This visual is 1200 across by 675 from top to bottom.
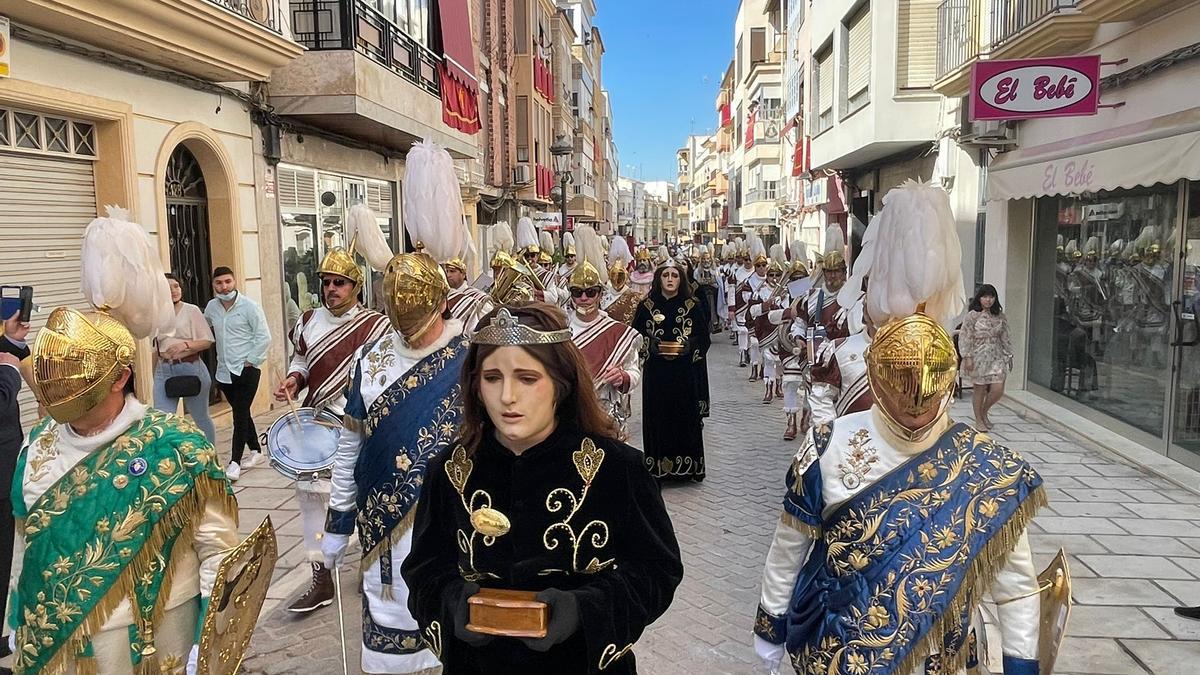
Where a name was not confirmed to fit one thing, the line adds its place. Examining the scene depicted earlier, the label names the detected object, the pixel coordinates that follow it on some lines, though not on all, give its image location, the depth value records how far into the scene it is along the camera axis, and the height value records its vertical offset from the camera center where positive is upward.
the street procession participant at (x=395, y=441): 3.46 -0.76
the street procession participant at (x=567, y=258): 13.39 -0.09
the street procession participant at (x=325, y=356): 5.11 -0.64
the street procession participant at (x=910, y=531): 2.42 -0.82
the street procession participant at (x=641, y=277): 15.41 -0.45
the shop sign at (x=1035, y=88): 8.73 +1.68
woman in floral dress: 8.81 -1.04
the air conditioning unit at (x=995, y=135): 11.40 +1.52
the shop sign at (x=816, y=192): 25.67 +1.86
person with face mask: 7.73 -0.77
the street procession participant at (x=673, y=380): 7.78 -1.18
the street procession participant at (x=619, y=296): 10.41 -0.56
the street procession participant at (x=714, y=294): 19.88 -1.00
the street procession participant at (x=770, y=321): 11.42 -1.00
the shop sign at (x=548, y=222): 29.20 +1.11
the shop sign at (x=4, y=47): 6.48 +1.64
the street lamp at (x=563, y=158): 18.51 +2.24
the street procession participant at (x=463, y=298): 7.00 -0.38
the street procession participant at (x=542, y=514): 2.07 -0.65
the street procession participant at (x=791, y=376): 8.98 -1.37
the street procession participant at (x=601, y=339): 6.45 -0.66
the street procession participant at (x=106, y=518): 2.54 -0.79
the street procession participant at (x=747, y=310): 14.42 -1.09
